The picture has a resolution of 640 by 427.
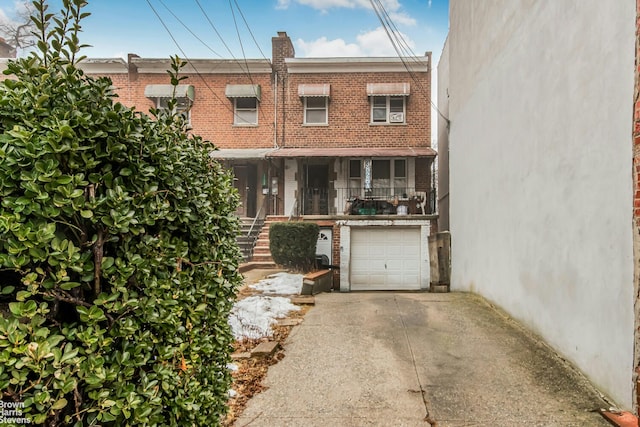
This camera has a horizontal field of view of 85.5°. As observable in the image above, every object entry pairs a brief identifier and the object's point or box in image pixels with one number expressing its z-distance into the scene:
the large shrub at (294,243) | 10.38
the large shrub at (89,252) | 1.27
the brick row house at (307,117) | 13.59
